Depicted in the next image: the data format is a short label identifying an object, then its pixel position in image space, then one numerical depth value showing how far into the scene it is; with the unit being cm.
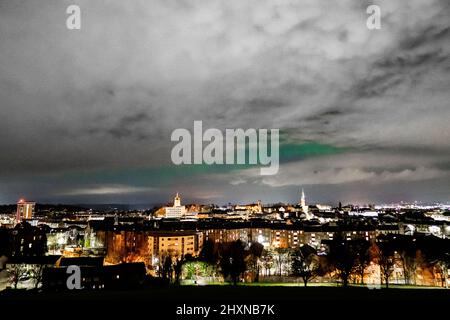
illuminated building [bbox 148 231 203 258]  6838
